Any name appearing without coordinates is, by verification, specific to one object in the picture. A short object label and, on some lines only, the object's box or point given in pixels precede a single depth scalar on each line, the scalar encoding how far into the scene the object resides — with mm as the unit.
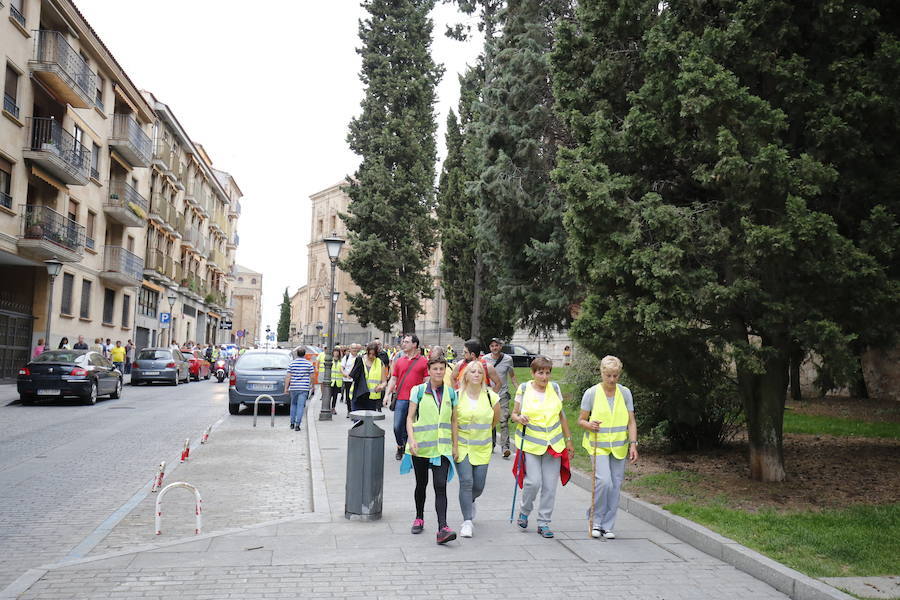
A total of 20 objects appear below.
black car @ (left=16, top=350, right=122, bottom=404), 18641
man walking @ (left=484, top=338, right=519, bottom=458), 10984
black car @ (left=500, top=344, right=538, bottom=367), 48894
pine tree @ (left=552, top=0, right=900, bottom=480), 7203
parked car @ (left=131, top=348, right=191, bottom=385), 28484
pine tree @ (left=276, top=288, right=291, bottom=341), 134875
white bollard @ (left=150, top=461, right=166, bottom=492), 7859
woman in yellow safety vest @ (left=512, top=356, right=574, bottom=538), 6727
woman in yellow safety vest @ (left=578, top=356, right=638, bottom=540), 6734
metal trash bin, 7055
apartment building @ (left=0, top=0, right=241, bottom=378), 24109
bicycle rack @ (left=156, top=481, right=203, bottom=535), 6373
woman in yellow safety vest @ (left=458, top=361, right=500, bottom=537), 6598
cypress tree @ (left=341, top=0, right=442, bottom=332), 38188
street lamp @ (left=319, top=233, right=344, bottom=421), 17016
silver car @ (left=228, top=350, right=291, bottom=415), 18047
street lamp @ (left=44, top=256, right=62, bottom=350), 22844
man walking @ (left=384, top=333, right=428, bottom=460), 10562
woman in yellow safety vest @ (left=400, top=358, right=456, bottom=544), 6469
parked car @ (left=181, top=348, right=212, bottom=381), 33875
